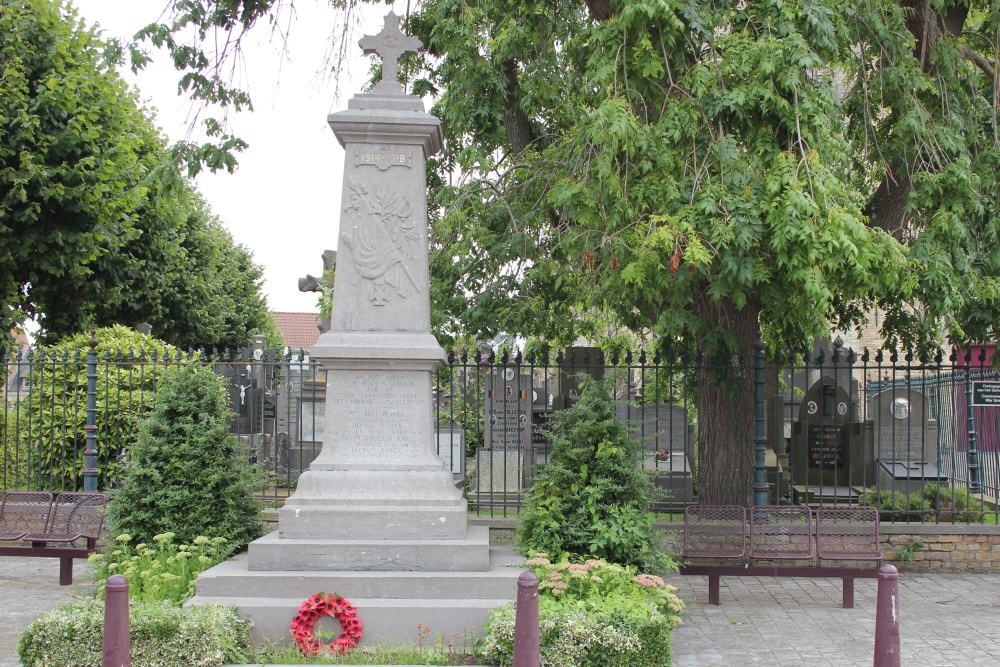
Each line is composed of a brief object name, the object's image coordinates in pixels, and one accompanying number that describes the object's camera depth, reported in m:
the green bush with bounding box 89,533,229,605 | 7.12
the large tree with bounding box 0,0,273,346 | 16.33
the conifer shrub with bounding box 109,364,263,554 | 8.13
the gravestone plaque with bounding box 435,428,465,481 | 14.21
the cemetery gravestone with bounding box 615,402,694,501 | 13.48
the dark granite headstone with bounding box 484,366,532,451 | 15.56
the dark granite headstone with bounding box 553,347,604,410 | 15.98
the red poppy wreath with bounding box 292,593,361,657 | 6.52
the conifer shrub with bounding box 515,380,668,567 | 7.62
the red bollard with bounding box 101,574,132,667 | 5.01
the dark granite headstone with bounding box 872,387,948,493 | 13.34
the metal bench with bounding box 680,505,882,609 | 8.88
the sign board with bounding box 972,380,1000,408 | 11.31
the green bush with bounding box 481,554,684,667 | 6.25
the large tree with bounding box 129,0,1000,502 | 7.90
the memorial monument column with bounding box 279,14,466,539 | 7.50
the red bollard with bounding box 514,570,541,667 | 4.99
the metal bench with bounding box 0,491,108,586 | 9.49
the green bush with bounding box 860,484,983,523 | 11.05
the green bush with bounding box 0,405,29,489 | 14.11
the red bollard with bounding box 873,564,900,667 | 5.31
